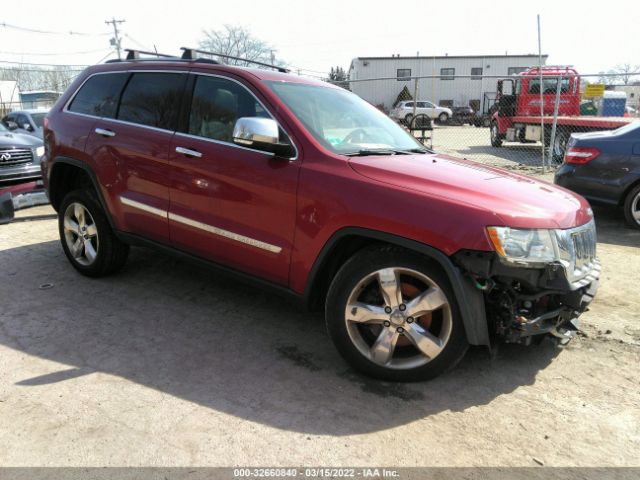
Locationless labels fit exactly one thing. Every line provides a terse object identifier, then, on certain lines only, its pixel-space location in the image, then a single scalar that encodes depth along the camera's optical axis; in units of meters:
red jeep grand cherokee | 2.67
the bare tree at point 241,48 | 51.09
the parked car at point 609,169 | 6.45
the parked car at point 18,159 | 7.50
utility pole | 48.94
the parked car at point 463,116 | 36.34
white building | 43.09
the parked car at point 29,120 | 11.15
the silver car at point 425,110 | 32.69
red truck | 13.00
